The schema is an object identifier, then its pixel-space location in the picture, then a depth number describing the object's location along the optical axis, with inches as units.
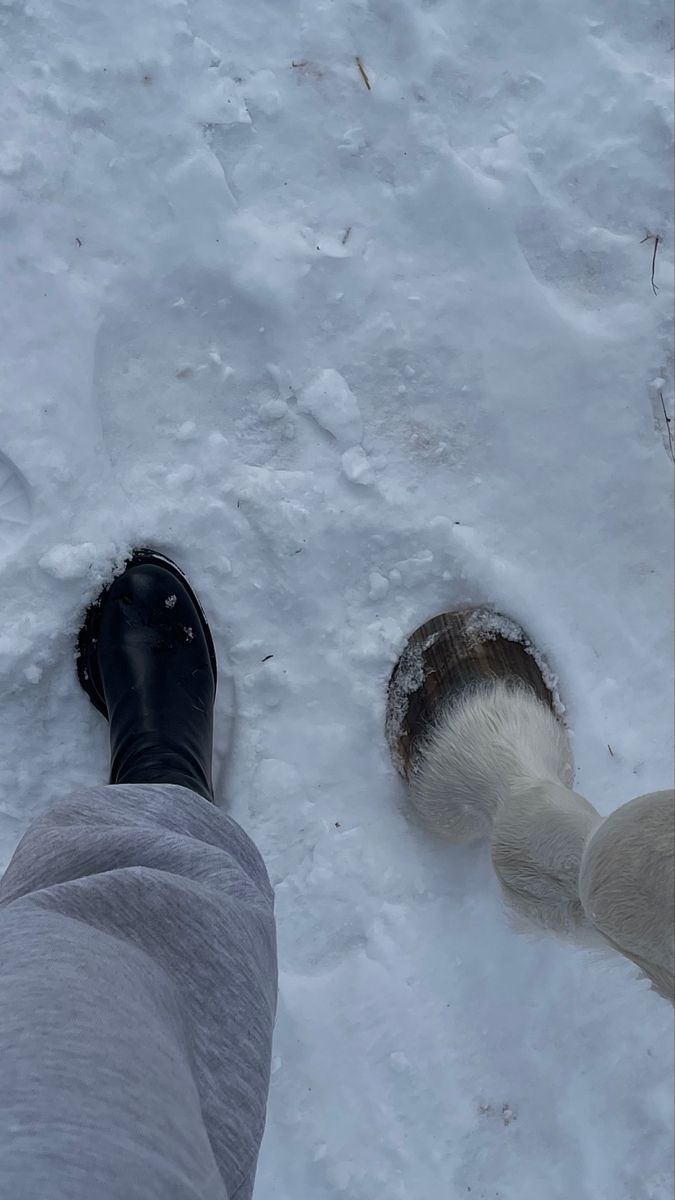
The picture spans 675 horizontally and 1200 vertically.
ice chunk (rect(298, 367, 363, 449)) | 56.3
